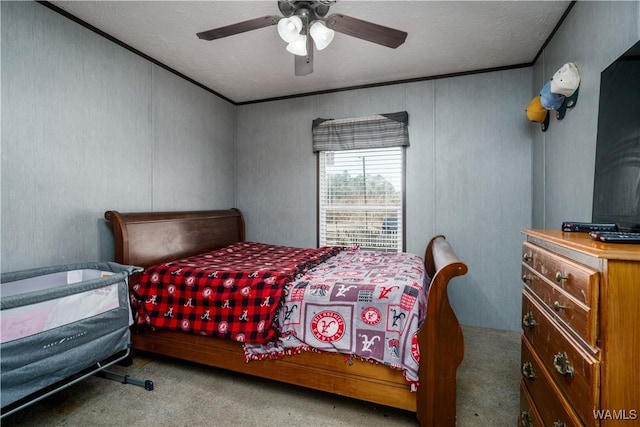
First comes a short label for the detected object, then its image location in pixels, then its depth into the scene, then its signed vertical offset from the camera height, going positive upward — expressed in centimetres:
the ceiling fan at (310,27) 173 +108
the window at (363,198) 340 +11
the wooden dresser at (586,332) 73 -35
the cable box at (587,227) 116 -8
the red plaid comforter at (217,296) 192 -62
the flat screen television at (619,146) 125 +29
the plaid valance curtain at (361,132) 329 +86
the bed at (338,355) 150 -91
